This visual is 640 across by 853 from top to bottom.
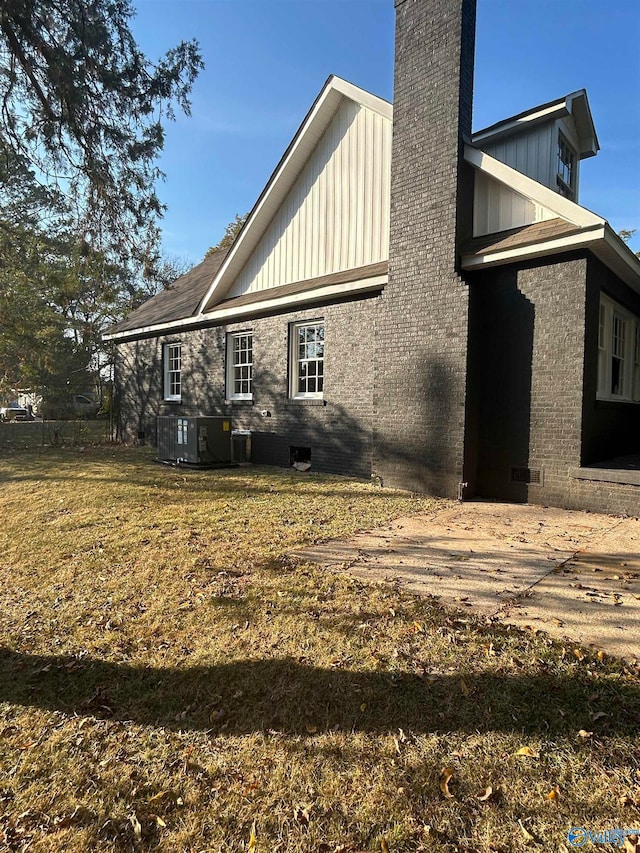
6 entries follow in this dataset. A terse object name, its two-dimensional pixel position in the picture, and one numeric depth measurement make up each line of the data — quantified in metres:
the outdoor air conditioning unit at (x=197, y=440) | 10.98
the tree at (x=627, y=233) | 23.11
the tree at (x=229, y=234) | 33.66
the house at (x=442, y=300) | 7.31
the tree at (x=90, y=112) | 6.19
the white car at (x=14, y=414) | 30.27
